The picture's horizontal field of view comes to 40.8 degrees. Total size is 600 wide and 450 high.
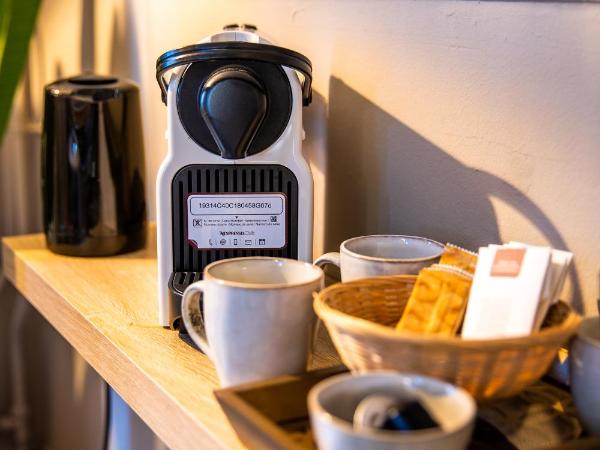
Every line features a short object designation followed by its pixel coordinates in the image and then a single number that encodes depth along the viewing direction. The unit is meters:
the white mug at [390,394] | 0.48
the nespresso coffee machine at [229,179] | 0.89
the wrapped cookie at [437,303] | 0.64
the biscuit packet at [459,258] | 0.70
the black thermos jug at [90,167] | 1.26
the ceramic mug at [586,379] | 0.60
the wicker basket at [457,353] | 0.55
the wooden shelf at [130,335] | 0.74
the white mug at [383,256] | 0.75
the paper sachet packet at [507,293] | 0.60
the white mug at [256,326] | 0.66
